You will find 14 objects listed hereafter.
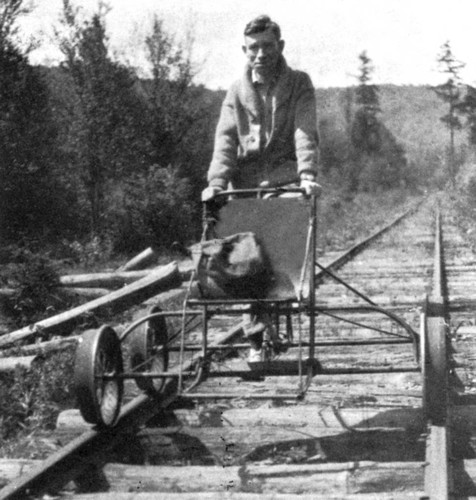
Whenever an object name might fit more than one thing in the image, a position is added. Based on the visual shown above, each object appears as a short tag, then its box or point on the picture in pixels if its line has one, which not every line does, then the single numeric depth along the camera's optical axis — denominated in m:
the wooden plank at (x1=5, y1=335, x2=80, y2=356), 6.22
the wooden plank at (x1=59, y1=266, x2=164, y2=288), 10.53
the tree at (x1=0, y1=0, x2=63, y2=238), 18.81
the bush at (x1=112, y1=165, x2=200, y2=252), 21.36
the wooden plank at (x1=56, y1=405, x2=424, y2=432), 4.35
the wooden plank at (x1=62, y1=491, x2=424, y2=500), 3.03
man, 5.00
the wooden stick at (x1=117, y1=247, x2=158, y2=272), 12.69
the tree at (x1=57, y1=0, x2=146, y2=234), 21.34
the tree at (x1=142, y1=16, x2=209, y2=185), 26.09
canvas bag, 4.23
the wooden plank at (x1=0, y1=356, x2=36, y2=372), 5.33
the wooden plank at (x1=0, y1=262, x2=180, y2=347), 7.18
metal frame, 4.25
